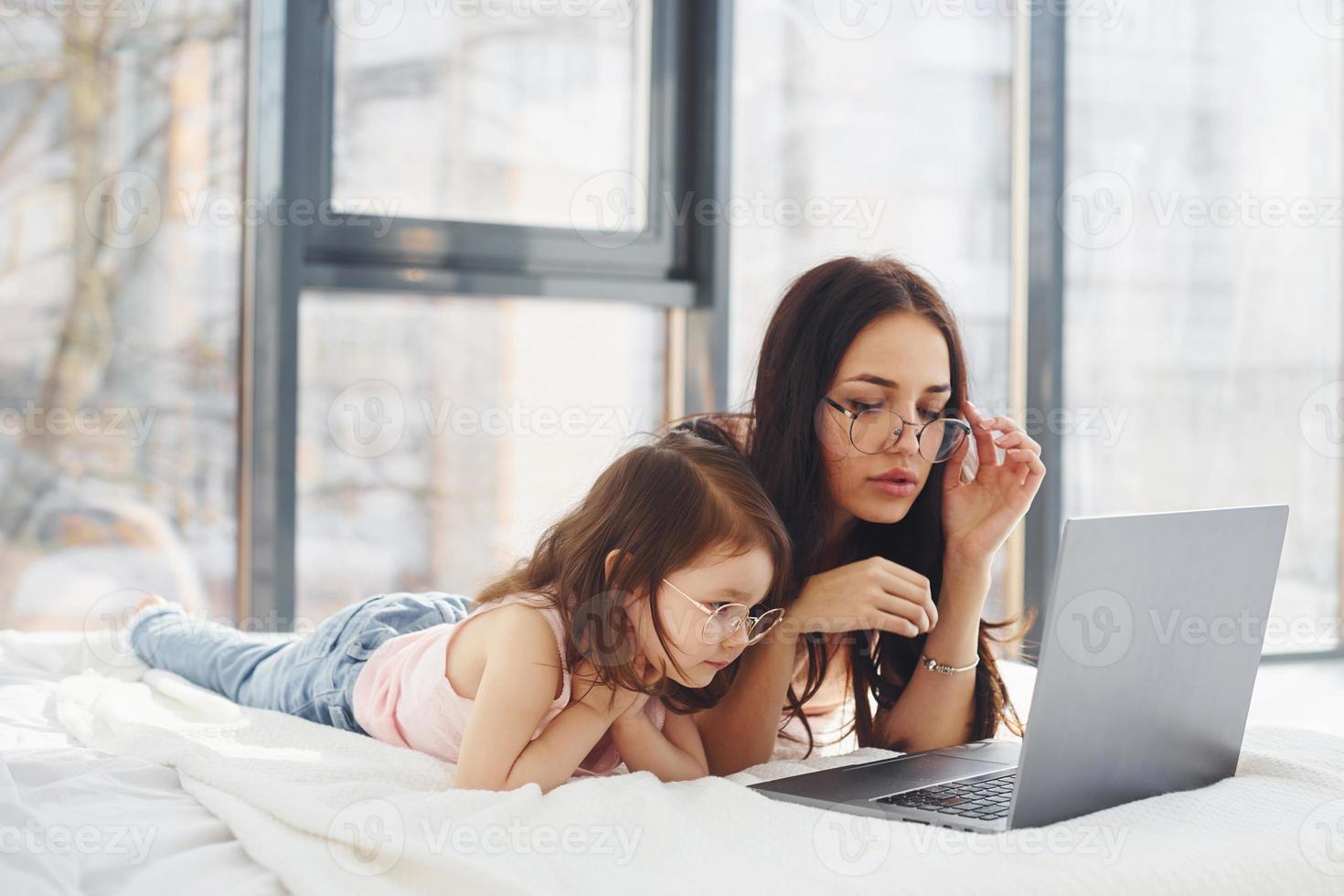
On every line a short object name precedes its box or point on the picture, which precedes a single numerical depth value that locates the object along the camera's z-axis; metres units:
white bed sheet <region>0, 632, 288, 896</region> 2.18
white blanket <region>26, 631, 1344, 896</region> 2.17
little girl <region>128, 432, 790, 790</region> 2.40
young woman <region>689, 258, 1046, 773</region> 2.58
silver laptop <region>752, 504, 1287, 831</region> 2.24
